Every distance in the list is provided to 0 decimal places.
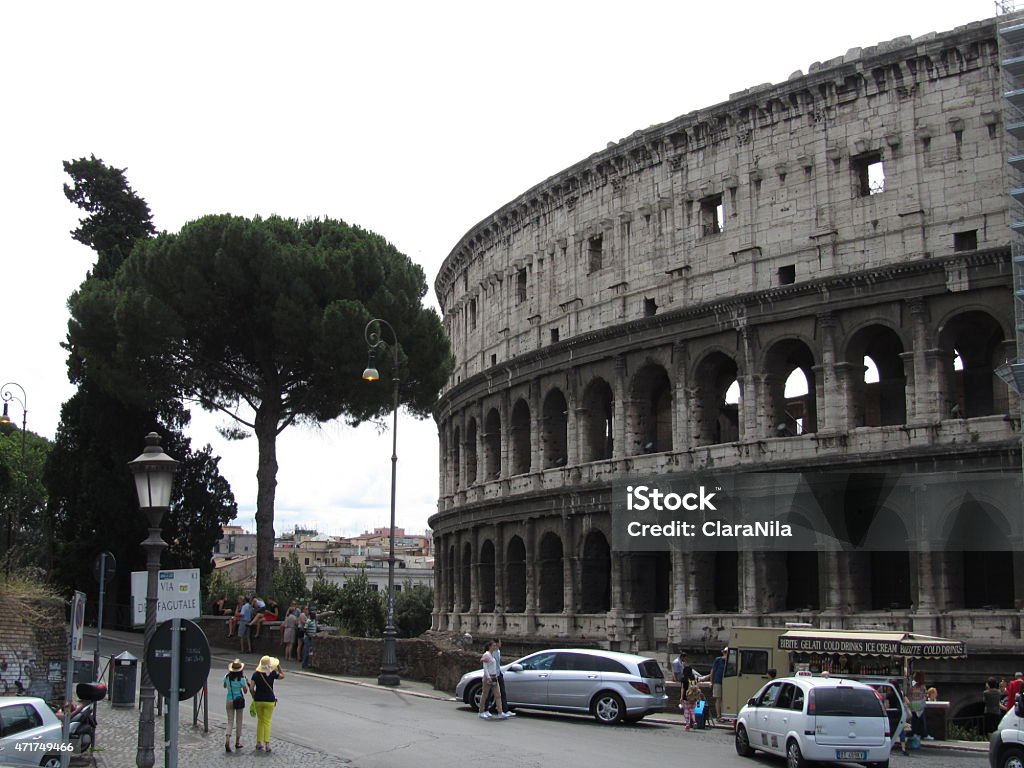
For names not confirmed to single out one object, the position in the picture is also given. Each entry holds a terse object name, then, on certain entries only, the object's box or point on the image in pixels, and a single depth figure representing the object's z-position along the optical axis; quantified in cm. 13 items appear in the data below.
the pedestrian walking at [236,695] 1694
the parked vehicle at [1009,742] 1473
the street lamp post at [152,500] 1326
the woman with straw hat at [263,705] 1677
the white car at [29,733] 1362
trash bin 2150
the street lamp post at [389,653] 2717
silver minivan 2077
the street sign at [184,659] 1076
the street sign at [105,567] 1731
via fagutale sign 1238
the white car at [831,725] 1548
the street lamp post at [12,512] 2688
